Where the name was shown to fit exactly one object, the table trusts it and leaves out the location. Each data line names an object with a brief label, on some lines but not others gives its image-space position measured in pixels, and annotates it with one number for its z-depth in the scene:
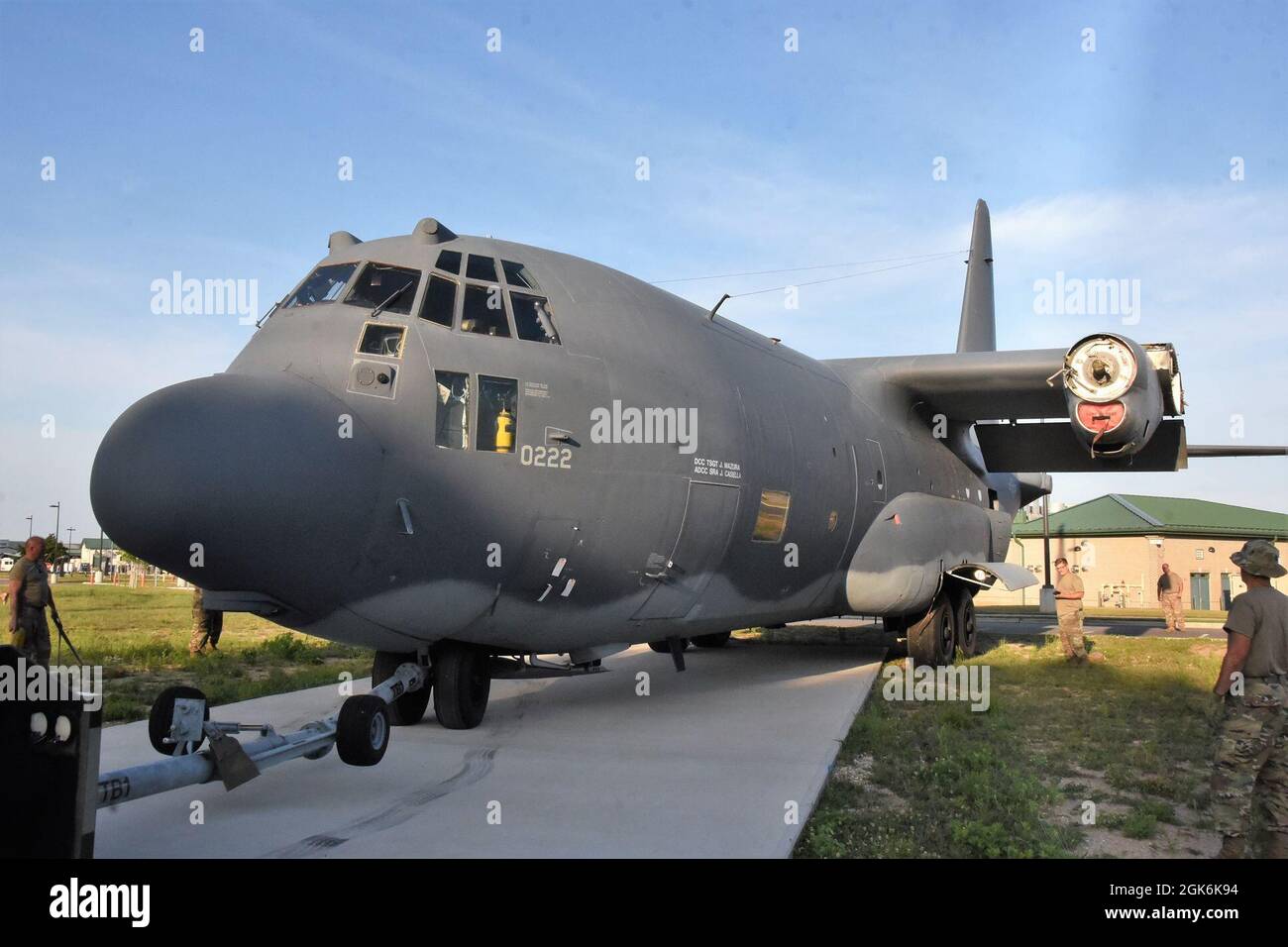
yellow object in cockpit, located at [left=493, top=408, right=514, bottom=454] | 6.23
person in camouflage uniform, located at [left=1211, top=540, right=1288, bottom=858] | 4.53
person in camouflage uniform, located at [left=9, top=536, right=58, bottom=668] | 9.21
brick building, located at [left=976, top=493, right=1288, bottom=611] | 35.06
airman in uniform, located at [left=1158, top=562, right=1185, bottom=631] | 20.01
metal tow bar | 4.12
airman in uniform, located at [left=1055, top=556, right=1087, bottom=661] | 12.36
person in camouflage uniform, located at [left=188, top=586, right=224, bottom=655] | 12.95
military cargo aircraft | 5.04
